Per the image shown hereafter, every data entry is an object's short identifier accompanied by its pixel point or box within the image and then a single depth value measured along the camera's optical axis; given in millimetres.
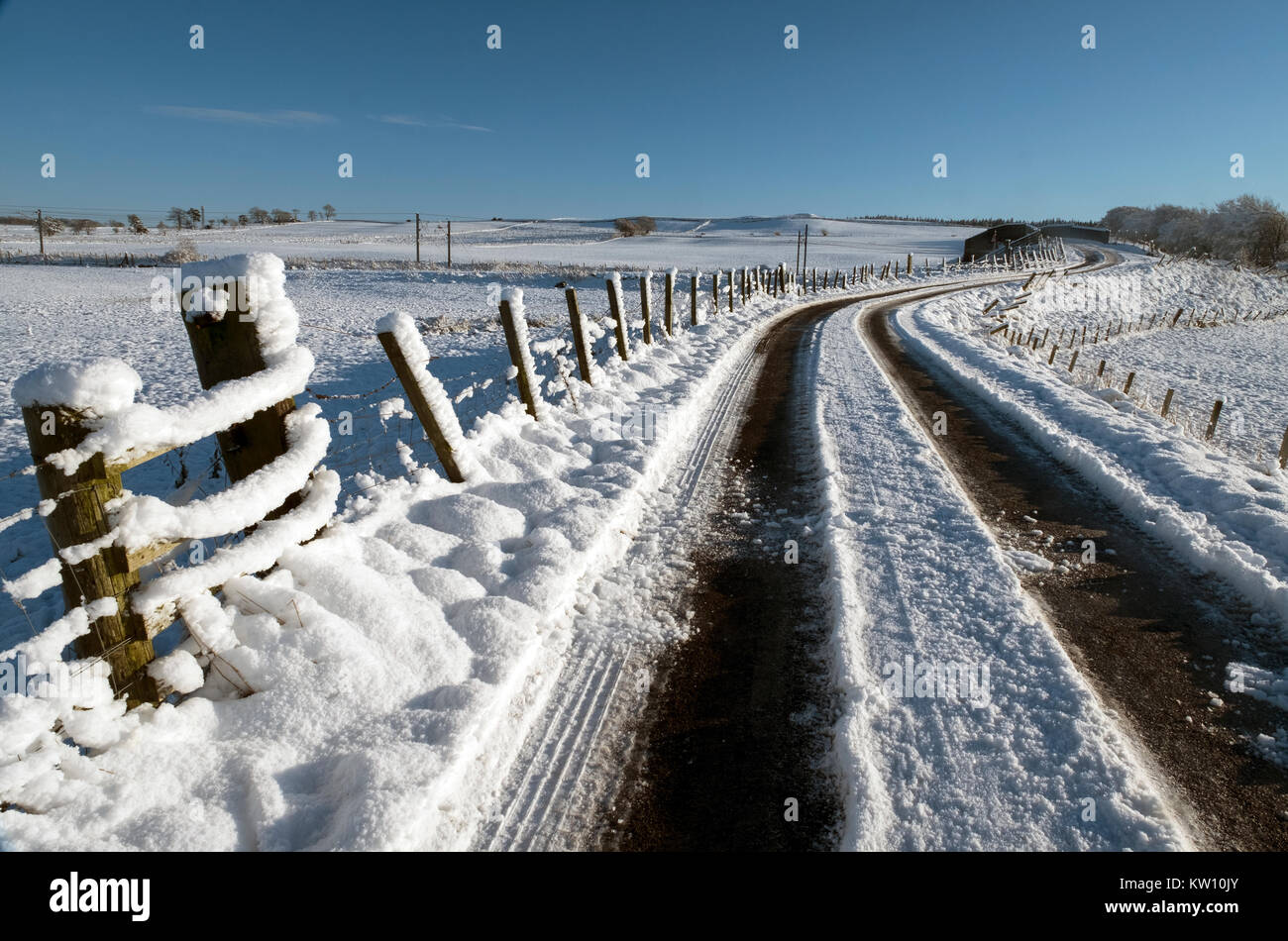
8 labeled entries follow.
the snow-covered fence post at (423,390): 4637
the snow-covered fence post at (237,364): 3238
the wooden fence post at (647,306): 12578
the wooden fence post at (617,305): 10258
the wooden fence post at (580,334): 8031
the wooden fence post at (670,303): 14049
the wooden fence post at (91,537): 2350
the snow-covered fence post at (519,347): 6340
